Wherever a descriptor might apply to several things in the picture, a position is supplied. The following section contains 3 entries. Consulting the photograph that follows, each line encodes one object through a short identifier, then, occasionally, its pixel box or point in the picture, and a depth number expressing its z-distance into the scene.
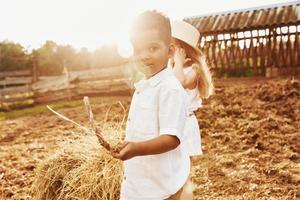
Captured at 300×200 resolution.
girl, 2.64
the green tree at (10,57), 25.19
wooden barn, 14.77
